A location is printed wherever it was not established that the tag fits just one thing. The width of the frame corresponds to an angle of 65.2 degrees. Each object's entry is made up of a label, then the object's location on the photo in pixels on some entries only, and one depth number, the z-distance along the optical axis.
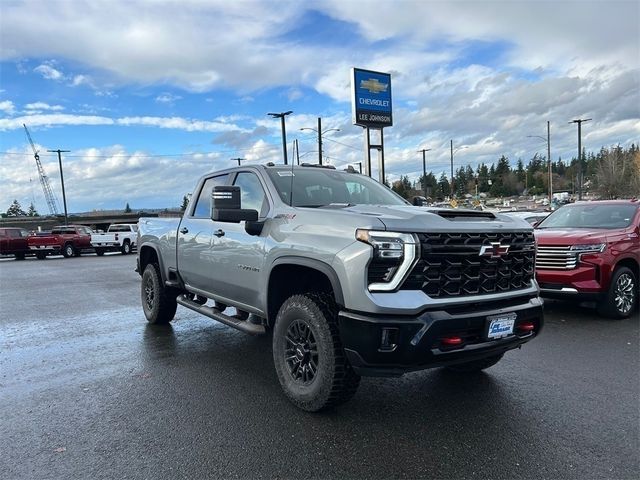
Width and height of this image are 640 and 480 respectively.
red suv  7.07
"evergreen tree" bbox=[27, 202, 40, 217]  123.75
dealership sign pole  24.67
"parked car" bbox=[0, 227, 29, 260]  25.11
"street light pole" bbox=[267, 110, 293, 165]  36.06
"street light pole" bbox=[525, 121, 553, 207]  49.75
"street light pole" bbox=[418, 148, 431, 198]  64.84
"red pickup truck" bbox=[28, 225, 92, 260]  25.80
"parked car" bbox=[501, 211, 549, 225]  19.60
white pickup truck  27.31
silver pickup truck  3.41
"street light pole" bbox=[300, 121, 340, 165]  39.56
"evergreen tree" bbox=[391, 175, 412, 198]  108.91
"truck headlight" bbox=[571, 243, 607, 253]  7.14
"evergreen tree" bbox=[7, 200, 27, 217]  120.36
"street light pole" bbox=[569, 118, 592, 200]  44.01
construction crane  86.57
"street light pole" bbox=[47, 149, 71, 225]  48.21
